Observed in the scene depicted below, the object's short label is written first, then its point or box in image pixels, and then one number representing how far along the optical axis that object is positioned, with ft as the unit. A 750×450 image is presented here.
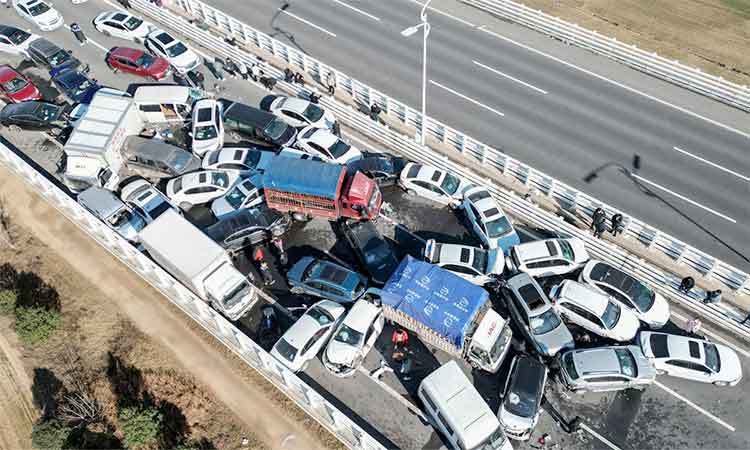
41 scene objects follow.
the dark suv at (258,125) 112.37
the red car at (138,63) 127.54
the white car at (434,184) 103.07
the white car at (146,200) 101.14
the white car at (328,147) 108.88
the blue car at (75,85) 123.34
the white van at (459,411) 72.08
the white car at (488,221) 95.35
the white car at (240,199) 102.06
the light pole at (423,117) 100.07
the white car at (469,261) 90.99
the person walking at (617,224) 96.02
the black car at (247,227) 96.53
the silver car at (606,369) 78.59
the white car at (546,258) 91.40
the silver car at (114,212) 99.66
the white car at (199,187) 104.17
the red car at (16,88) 123.54
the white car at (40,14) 140.46
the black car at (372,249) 92.02
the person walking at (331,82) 124.17
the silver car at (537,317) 82.74
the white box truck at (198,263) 86.79
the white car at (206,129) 112.06
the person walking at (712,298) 86.94
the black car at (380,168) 106.22
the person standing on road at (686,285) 88.48
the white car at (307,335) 81.90
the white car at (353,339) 81.97
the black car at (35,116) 117.91
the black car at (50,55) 129.80
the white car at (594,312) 83.92
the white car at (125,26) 136.77
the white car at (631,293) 86.33
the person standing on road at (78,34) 137.76
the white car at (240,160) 106.63
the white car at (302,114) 115.44
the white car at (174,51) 129.59
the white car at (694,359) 79.56
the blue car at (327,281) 88.53
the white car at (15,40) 133.90
